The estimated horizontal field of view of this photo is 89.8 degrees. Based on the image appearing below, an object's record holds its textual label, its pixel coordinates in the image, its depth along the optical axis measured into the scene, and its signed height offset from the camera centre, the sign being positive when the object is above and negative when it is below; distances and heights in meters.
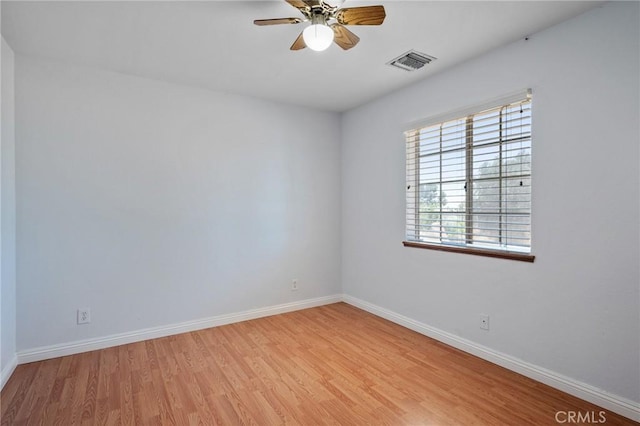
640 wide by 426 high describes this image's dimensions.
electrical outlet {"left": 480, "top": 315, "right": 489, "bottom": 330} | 2.68 -0.95
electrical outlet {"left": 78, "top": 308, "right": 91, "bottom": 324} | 2.86 -0.96
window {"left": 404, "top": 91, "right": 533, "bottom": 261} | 2.49 +0.25
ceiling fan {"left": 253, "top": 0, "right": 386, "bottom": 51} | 1.81 +1.12
